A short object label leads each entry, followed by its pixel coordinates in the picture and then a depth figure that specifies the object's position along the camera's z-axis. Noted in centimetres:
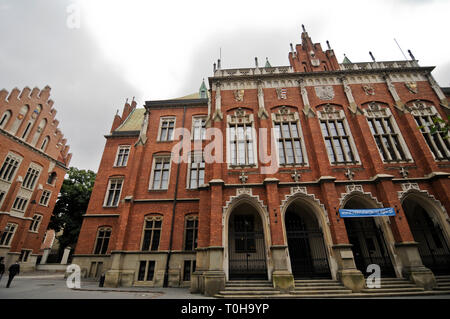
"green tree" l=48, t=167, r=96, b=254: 2711
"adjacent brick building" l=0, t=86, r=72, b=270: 2070
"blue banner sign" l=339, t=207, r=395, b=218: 1113
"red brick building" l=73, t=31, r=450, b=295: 1123
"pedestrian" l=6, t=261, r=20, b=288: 981
